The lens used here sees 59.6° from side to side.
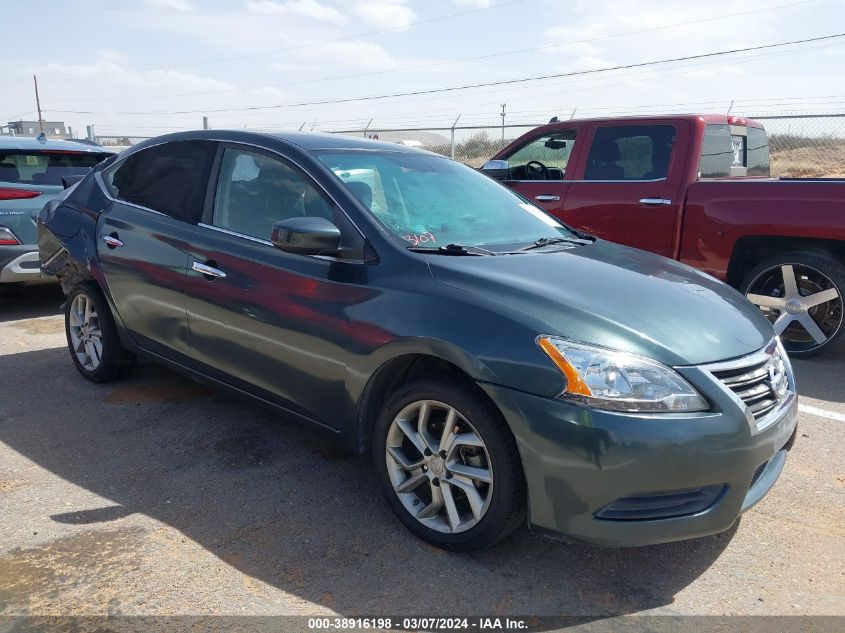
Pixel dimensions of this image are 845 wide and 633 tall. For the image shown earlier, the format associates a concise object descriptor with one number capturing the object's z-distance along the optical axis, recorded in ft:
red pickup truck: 18.22
